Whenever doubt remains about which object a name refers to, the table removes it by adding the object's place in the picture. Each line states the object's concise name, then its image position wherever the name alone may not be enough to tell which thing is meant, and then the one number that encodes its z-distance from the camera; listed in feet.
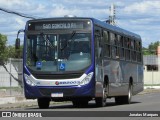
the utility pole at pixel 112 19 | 190.70
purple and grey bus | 72.13
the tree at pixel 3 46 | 225.25
